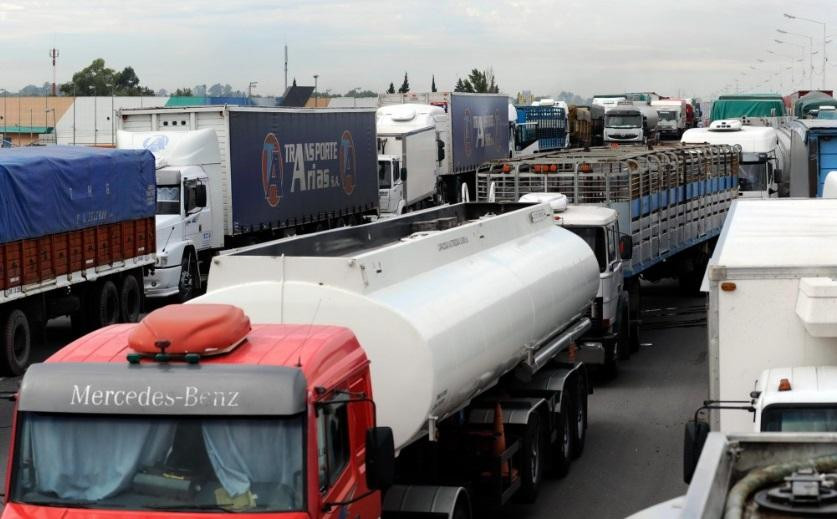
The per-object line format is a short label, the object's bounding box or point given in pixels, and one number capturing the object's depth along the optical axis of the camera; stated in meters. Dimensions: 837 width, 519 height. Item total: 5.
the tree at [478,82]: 133.62
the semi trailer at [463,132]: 49.91
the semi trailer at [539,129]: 65.31
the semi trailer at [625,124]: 74.50
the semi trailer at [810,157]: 31.12
